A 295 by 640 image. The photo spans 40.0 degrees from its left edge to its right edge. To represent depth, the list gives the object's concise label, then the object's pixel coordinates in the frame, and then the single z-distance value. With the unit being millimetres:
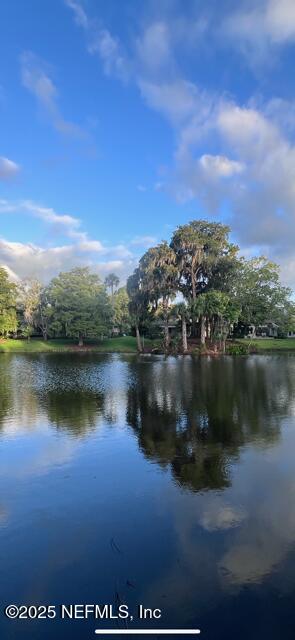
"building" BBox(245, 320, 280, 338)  81094
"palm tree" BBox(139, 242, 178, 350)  57219
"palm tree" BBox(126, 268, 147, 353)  60719
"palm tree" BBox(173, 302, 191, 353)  57719
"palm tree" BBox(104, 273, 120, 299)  96938
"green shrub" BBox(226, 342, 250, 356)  59172
